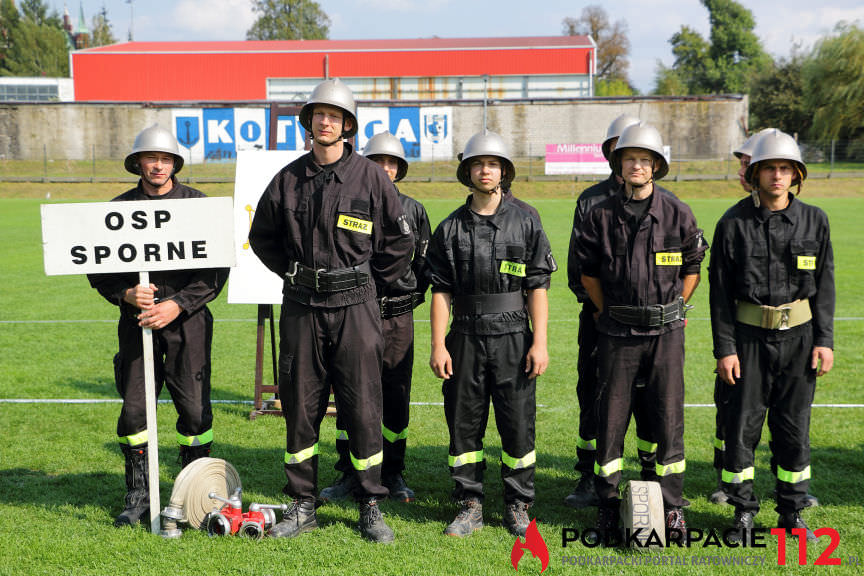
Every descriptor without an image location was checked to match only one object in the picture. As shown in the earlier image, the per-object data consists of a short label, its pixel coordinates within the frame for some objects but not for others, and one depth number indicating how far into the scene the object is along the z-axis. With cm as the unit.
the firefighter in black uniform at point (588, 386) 546
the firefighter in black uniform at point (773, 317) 479
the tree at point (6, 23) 9275
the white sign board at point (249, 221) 723
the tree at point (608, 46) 8781
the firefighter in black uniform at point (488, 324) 494
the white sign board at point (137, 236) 477
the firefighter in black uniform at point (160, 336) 516
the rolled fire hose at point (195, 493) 479
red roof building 6144
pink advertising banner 4191
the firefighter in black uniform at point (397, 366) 577
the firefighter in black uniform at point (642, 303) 479
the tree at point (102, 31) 10366
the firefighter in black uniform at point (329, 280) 479
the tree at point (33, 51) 9131
